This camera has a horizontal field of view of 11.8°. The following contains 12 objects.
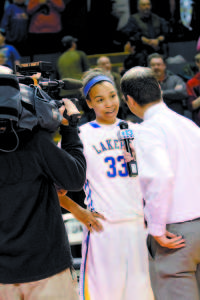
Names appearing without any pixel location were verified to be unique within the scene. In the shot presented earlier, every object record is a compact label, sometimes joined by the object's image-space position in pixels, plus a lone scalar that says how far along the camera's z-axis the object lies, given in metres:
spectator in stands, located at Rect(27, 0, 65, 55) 15.60
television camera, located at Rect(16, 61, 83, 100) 4.73
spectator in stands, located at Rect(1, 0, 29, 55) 15.52
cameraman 4.04
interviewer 4.66
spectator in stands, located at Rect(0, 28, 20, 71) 13.68
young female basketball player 6.22
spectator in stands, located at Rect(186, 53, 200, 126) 12.23
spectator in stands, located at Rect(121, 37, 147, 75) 14.19
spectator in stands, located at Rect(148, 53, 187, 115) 11.93
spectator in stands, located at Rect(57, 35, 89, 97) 14.08
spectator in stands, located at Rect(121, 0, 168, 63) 14.67
